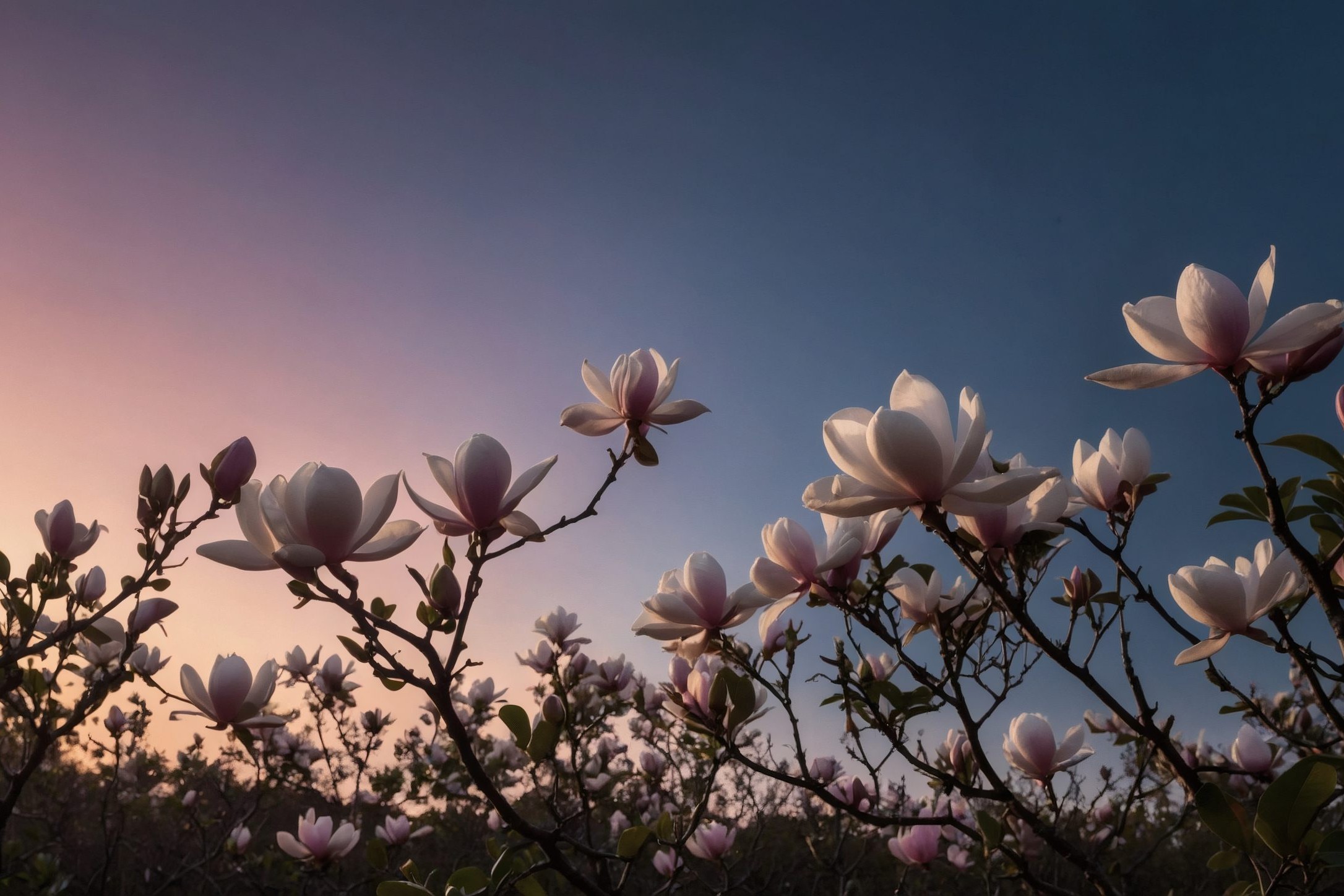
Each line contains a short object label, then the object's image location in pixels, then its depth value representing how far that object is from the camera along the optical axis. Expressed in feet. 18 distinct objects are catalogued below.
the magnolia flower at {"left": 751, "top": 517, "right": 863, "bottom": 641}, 4.57
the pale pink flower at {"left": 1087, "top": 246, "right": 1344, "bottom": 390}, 3.36
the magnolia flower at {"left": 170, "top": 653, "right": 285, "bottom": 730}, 5.02
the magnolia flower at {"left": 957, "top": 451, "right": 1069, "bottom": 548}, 4.07
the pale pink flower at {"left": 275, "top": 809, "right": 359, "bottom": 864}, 8.88
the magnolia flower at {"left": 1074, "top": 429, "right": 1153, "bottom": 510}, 4.95
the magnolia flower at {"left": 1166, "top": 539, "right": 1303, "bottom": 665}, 3.93
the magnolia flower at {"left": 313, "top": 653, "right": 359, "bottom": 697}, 11.65
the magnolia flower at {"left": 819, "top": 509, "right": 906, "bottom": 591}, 4.61
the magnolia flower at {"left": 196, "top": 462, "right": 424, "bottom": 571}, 3.37
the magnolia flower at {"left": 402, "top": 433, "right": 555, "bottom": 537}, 3.80
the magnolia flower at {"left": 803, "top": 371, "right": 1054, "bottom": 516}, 3.29
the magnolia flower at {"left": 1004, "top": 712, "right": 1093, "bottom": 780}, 5.60
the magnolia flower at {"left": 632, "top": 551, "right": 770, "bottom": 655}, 4.83
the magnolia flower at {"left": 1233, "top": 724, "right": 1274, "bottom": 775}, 5.88
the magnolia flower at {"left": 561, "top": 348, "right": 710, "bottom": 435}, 5.47
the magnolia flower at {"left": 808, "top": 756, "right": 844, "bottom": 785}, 8.27
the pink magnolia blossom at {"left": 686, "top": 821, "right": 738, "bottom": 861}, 9.02
